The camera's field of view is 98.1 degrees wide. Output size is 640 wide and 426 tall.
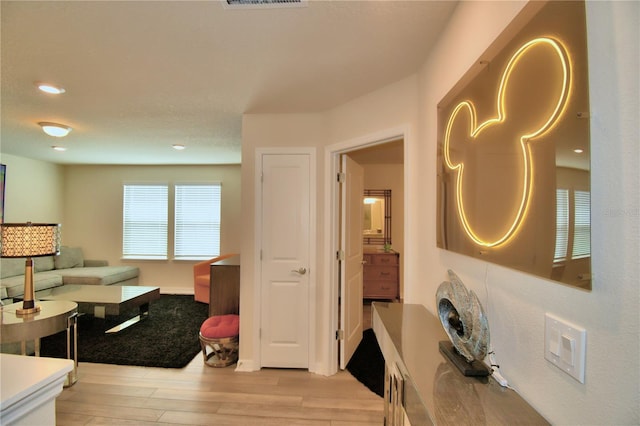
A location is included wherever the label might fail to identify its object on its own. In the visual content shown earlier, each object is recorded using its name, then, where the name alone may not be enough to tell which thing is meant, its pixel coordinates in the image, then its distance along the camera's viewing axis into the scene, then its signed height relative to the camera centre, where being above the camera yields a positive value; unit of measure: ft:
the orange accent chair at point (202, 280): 14.94 -3.33
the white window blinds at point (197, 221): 17.44 -0.14
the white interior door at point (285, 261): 8.55 -1.29
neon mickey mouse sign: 2.13 +0.86
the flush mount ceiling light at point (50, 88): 6.76 +3.24
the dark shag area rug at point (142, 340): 9.20 -4.63
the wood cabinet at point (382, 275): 14.97 -2.99
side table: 6.58 -2.62
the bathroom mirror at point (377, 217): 16.15 +0.15
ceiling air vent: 4.12 +3.24
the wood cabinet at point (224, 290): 10.62 -2.73
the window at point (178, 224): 17.46 -0.33
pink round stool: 8.79 -3.95
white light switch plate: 1.98 -0.95
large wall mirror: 2.00 +0.65
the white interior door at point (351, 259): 8.50 -1.31
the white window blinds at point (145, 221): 17.52 -0.16
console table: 2.29 -1.61
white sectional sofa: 11.96 -2.81
